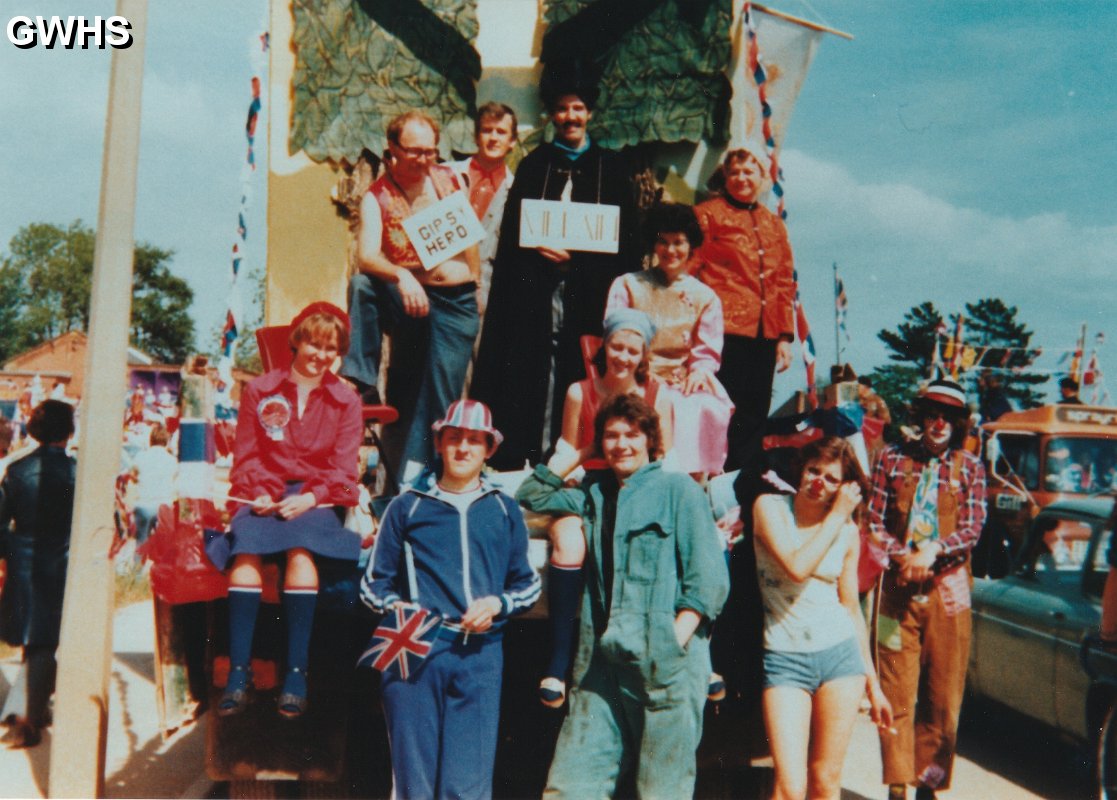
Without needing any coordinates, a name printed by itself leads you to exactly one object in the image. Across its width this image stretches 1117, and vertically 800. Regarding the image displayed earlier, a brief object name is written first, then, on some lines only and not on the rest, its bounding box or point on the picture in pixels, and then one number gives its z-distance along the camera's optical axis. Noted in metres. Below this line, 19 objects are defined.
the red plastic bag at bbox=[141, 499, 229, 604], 3.88
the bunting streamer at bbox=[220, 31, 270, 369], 4.91
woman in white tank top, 3.70
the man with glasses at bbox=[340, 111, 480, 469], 4.96
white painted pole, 4.15
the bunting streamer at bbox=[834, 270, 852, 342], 8.26
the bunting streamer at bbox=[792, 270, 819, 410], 5.27
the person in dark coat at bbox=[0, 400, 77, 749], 6.14
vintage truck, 13.38
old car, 5.10
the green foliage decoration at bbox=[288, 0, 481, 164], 6.13
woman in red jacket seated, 3.77
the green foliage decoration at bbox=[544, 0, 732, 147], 6.29
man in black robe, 5.43
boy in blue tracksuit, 3.53
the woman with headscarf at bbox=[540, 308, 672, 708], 4.23
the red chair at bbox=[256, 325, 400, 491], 4.80
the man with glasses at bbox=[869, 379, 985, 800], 4.75
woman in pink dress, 4.84
